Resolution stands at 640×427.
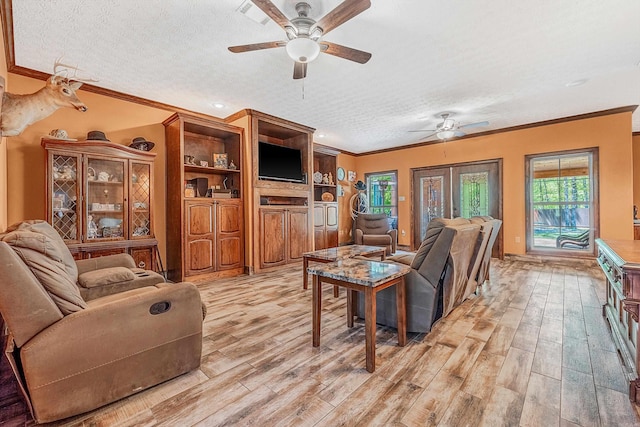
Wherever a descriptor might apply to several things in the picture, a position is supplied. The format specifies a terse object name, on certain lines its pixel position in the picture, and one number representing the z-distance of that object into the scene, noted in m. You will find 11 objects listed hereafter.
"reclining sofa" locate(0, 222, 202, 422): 1.27
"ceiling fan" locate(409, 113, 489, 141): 4.78
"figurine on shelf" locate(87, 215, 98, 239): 3.28
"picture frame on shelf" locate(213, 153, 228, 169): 4.51
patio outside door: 5.74
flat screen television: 4.69
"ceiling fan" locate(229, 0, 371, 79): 1.89
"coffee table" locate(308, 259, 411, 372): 1.78
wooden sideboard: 1.47
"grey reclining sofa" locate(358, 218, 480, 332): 2.23
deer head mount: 2.23
